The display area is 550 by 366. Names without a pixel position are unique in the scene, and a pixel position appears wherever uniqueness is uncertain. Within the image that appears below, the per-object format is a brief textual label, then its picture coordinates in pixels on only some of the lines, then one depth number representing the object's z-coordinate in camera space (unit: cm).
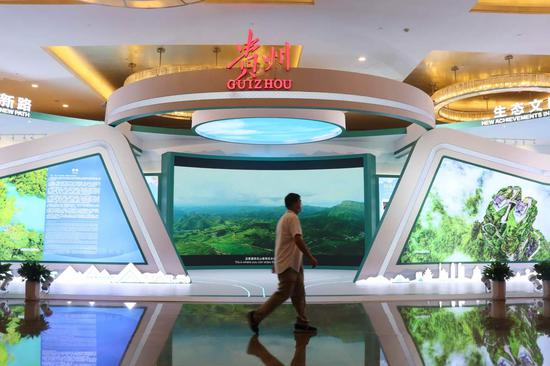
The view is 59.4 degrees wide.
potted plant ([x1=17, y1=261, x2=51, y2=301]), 708
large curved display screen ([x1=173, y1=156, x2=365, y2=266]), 1432
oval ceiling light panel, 904
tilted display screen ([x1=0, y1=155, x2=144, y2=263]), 1044
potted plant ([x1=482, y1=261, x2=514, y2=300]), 734
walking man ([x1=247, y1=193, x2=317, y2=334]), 497
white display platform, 742
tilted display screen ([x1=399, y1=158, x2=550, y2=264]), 1084
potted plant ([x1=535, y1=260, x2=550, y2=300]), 751
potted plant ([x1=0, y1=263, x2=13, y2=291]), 742
